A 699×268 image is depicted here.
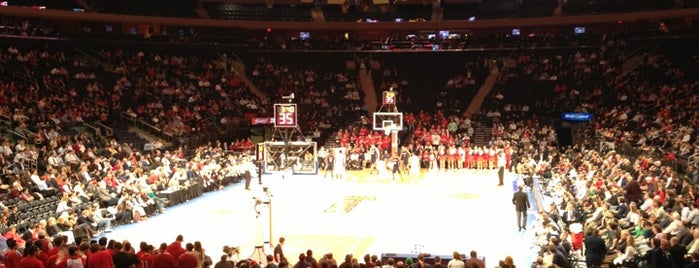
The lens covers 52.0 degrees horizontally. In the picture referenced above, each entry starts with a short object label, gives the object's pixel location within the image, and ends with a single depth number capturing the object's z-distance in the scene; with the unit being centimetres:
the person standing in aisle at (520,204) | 1998
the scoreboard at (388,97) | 3190
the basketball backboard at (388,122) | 3266
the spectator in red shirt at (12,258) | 1195
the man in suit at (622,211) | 1769
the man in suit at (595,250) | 1421
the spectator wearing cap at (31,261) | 1134
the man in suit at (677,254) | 1252
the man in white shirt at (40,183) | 2153
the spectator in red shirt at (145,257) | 1254
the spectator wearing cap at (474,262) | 1258
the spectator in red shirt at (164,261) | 1231
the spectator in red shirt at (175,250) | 1289
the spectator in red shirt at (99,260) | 1175
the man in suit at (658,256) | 1220
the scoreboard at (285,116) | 1953
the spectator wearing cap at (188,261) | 1241
